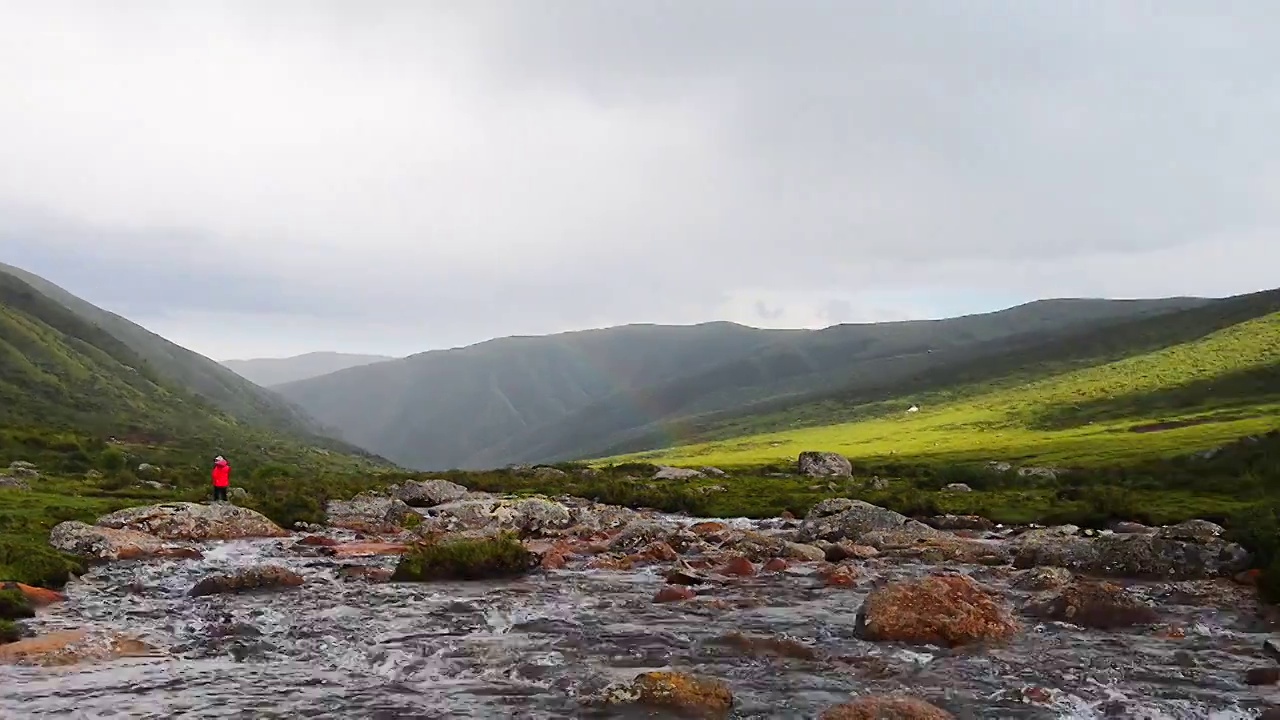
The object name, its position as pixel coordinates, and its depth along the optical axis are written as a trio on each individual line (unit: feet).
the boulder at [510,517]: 160.76
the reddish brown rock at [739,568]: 105.09
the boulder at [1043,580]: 92.07
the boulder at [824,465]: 347.32
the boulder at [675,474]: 344.16
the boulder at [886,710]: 48.44
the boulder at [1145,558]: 98.78
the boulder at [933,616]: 68.49
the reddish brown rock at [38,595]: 81.92
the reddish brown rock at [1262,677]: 57.16
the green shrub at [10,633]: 65.92
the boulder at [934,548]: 118.83
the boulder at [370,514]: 164.86
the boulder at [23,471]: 211.35
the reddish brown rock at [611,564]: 110.83
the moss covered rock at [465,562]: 100.07
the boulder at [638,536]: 129.00
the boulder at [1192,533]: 104.94
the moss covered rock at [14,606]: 74.43
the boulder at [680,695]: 51.90
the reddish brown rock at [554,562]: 110.22
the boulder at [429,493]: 227.20
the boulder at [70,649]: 60.64
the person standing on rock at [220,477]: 175.11
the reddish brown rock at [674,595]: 87.20
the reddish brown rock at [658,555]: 118.42
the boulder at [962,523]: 165.17
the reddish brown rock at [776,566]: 107.76
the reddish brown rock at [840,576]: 97.40
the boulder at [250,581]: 89.92
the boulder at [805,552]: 117.19
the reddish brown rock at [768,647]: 65.82
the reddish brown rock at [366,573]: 100.12
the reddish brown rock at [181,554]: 117.39
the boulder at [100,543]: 115.14
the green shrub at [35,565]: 90.74
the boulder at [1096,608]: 74.38
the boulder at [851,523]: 145.07
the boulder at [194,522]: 138.10
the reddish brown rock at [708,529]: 147.23
